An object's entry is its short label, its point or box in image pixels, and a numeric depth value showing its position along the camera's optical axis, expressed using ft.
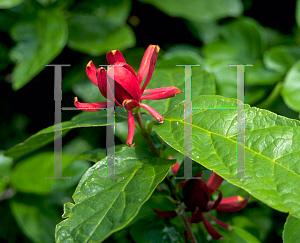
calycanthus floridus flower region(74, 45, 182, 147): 1.08
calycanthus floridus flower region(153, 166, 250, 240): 1.24
